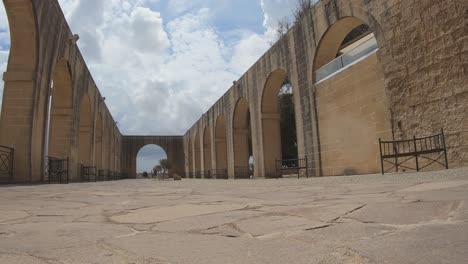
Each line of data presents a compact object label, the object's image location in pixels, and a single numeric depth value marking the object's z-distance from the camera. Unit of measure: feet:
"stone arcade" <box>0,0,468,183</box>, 25.41
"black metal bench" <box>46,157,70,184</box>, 39.89
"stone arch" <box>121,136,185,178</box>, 133.28
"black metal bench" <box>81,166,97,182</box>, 58.51
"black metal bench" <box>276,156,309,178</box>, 41.95
